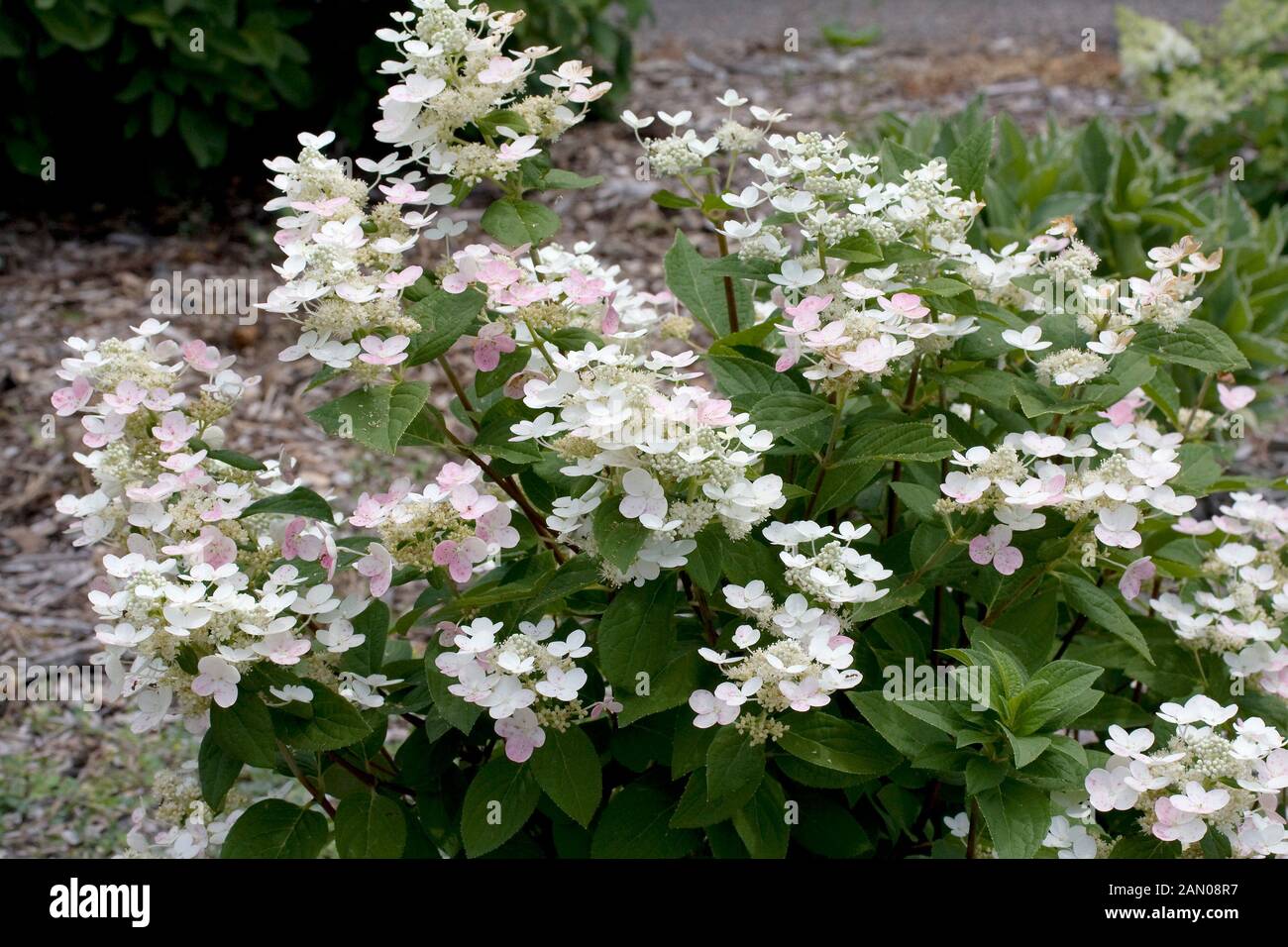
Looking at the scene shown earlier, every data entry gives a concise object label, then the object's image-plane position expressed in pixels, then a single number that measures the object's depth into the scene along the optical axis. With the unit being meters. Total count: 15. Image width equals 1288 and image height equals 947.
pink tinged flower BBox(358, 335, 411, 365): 1.61
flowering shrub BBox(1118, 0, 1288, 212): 4.97
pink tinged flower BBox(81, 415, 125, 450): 1.76
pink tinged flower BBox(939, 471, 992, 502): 1.63
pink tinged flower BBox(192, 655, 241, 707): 1.57
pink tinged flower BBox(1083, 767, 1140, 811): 1.60
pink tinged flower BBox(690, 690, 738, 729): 1.57
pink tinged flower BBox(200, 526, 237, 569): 1.70
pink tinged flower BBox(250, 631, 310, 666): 1.61
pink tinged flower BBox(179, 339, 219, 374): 1.83
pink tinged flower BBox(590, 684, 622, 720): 1.76
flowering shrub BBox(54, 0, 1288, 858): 1.58
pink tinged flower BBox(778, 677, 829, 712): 1.52
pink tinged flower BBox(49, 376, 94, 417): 1.78
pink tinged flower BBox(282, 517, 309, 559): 1.79
